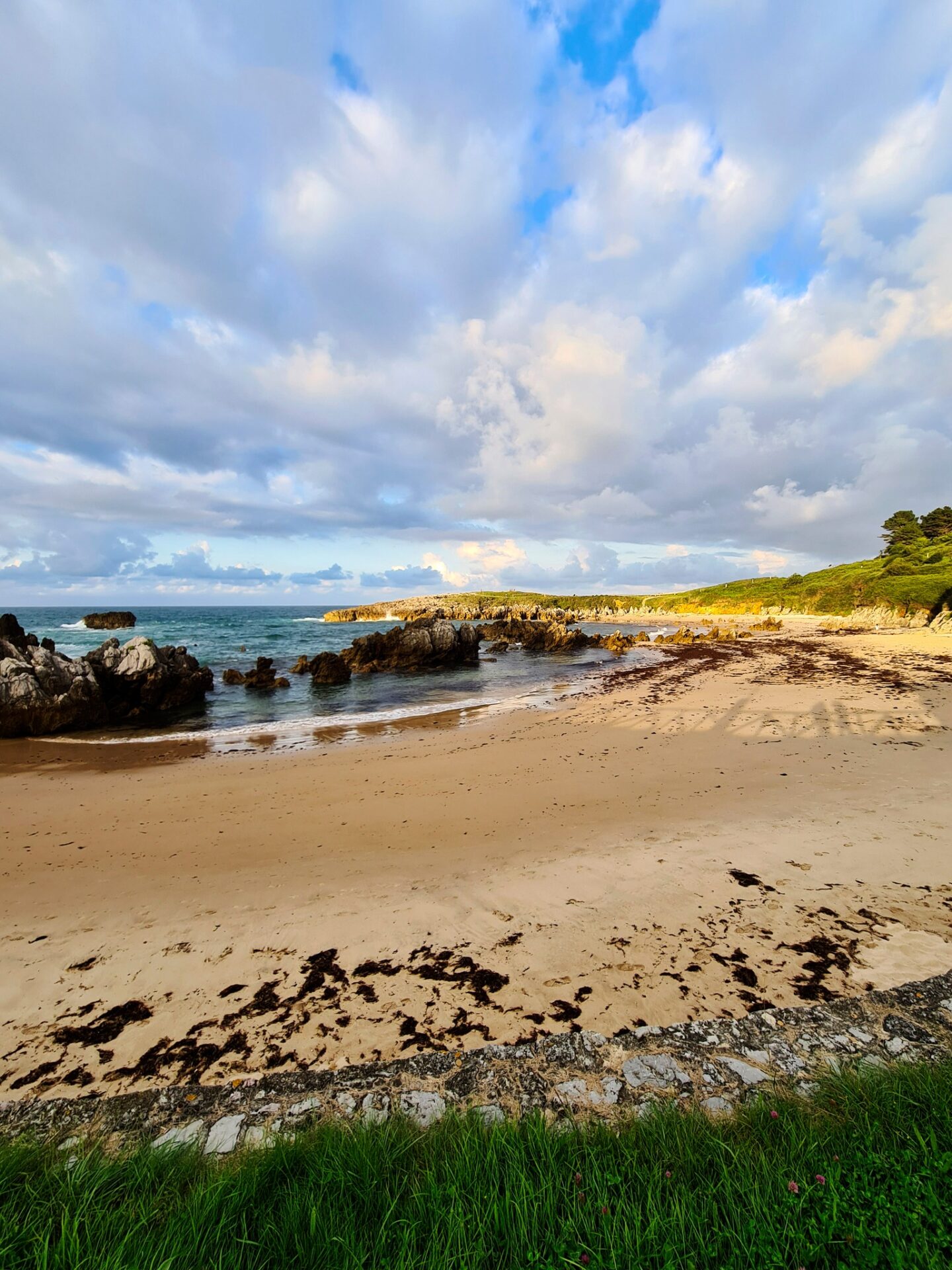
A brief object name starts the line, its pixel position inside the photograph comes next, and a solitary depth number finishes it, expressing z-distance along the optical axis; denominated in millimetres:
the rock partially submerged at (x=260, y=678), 25625
